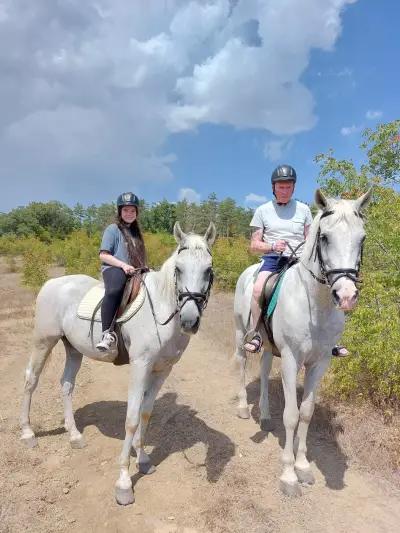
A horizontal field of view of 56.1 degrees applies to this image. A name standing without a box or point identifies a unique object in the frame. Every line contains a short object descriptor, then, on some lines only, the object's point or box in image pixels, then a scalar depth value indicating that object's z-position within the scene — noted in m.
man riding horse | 4.46
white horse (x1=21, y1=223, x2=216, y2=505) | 3.21
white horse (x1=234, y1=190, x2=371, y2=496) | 3.02
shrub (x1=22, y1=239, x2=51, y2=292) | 13.89
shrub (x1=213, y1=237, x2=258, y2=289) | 17.95
